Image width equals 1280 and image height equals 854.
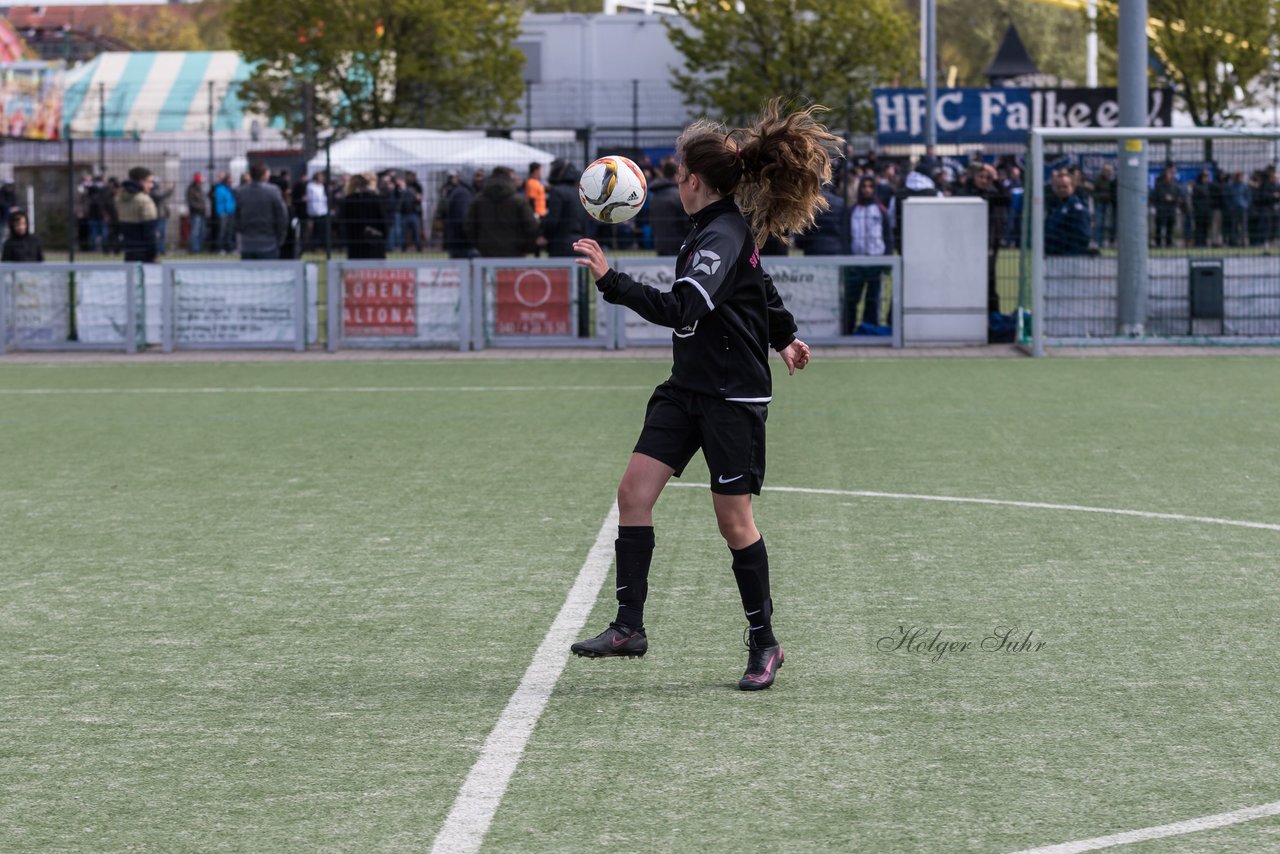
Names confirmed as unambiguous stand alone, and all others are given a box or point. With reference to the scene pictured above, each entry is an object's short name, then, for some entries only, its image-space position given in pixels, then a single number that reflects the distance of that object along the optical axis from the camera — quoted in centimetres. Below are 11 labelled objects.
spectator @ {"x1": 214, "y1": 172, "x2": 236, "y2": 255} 2965
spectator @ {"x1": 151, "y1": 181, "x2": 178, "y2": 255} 2719
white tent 3384
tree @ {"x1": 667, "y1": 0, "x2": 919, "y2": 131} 4612
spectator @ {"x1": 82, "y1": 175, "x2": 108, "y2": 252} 2553
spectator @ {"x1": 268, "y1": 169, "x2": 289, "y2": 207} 2607
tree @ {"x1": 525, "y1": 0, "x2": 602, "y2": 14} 8556
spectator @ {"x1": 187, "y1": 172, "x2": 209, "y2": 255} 2532
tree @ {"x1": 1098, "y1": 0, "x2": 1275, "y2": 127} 4466
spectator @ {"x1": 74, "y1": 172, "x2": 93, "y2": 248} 2592
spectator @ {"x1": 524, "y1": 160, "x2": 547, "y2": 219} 2292
